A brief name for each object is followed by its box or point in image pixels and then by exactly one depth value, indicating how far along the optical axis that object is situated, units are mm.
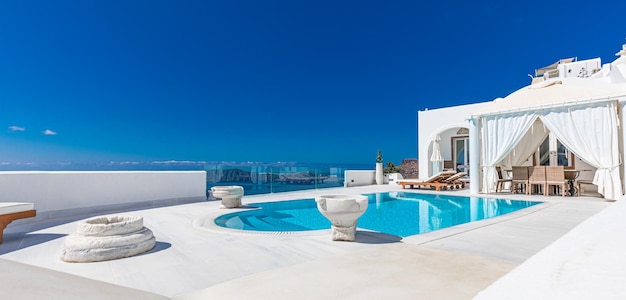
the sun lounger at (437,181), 12789
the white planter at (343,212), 4242
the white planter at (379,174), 15655
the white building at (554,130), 8406
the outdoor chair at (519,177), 10523
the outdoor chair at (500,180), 10820
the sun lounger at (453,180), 12966
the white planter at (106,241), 3553
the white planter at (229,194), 7629
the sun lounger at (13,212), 4363
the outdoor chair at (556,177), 9586
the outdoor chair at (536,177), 10008
